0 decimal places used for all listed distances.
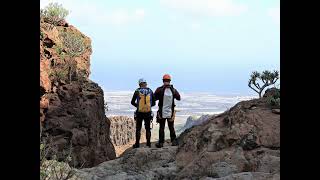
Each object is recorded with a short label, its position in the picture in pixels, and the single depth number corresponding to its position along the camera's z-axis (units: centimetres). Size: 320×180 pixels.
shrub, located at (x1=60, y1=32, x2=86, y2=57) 1612
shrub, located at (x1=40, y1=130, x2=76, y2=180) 681
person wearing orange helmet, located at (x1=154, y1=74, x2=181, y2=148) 1266
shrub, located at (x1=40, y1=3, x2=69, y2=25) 1681
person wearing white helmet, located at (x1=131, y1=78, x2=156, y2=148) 1265
